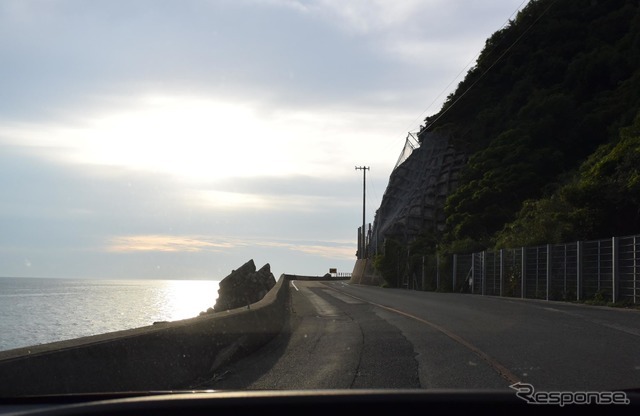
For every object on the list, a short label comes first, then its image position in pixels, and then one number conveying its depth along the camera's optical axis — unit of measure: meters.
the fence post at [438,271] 49.16
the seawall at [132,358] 5.30
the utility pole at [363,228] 97.53
